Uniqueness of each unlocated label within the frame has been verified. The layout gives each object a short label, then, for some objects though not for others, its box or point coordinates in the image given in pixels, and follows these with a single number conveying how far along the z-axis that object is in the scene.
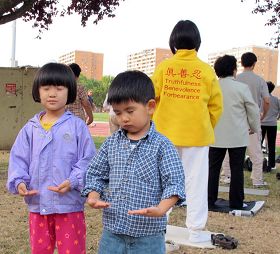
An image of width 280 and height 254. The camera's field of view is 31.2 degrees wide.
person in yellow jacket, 3.85
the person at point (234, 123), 5.29
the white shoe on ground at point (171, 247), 3.92
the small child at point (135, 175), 2.15
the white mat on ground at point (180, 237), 4.08
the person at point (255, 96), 6.63
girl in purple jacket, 2.57
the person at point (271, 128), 9.02
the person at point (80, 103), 5.70
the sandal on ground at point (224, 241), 4.06
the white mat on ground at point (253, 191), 6.69
